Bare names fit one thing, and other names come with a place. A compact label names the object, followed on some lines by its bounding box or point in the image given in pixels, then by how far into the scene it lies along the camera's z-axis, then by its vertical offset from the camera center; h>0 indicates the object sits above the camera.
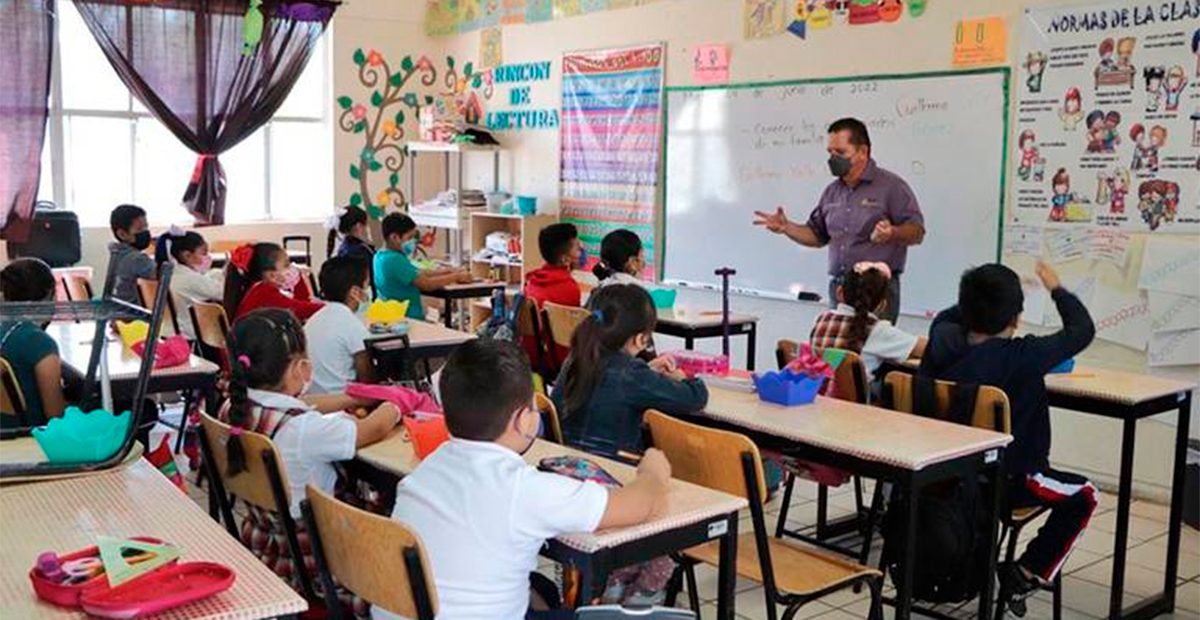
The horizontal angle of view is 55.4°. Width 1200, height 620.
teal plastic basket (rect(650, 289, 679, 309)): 5.86 -0.51
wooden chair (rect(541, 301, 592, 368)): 4.93 -0.55
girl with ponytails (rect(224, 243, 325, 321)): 5.04 -0.41
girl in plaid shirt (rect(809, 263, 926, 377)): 4.07 -0.45
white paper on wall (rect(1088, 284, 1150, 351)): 4.80 -0.45
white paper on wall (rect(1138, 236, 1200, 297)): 4.62 -0.22
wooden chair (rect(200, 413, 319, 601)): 2.36 -0.62
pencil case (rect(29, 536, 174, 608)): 1.59 -0.57
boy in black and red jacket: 3.28 -0.52
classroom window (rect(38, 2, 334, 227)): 8.03 +0.24
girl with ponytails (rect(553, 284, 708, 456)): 3.09 -0.50
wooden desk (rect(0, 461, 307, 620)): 1.62 -0.59
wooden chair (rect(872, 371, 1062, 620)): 3.14 -0.58
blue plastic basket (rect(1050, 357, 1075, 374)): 3.84 -0.54
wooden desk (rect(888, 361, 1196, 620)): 3.47 -0.62
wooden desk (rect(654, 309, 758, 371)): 5.30 -0.59
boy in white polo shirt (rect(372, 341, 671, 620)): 1.96 -0.54
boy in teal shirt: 6.18 -0.46
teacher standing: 5.12 -0.03
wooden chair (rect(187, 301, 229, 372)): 5.04 -0.61
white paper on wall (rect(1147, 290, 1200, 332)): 4.64 -0.41
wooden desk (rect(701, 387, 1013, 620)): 2.73 -0.59
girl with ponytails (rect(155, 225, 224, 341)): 5.75 -0.45
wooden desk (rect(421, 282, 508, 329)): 6.47 -0.56
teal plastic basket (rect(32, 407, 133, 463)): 2.34 -0.52
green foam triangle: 1.60 -0.54
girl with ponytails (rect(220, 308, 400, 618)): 2.61 -0.53
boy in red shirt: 5.52 -0.38
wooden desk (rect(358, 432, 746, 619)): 2.05 -0.63
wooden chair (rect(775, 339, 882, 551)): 3.79 -0.64
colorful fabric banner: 7.24 +0.37
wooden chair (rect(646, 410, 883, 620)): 2.59 -0.78
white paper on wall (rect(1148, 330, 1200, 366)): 4.65 -0.56
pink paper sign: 6.68 +0.79
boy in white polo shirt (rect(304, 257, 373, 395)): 4.09 -0.54
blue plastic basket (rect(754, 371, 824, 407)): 3.29 -0.54
